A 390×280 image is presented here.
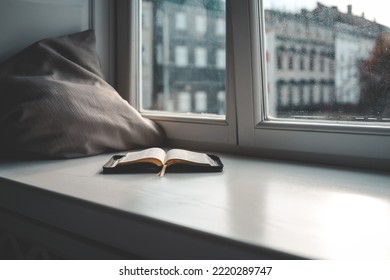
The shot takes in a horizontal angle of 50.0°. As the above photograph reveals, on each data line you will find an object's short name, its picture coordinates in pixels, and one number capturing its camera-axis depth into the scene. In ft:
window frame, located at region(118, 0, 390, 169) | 3.24
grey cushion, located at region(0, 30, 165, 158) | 3.54
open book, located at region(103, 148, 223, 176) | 3.17
